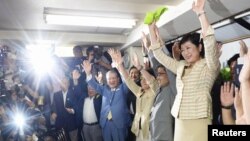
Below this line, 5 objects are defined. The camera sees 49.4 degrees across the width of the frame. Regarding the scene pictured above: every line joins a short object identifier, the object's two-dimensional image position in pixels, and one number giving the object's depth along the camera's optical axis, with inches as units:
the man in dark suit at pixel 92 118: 166.1
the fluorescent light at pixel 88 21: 176.9
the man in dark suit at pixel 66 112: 177.5
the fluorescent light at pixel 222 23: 158.2
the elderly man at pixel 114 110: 147.5
